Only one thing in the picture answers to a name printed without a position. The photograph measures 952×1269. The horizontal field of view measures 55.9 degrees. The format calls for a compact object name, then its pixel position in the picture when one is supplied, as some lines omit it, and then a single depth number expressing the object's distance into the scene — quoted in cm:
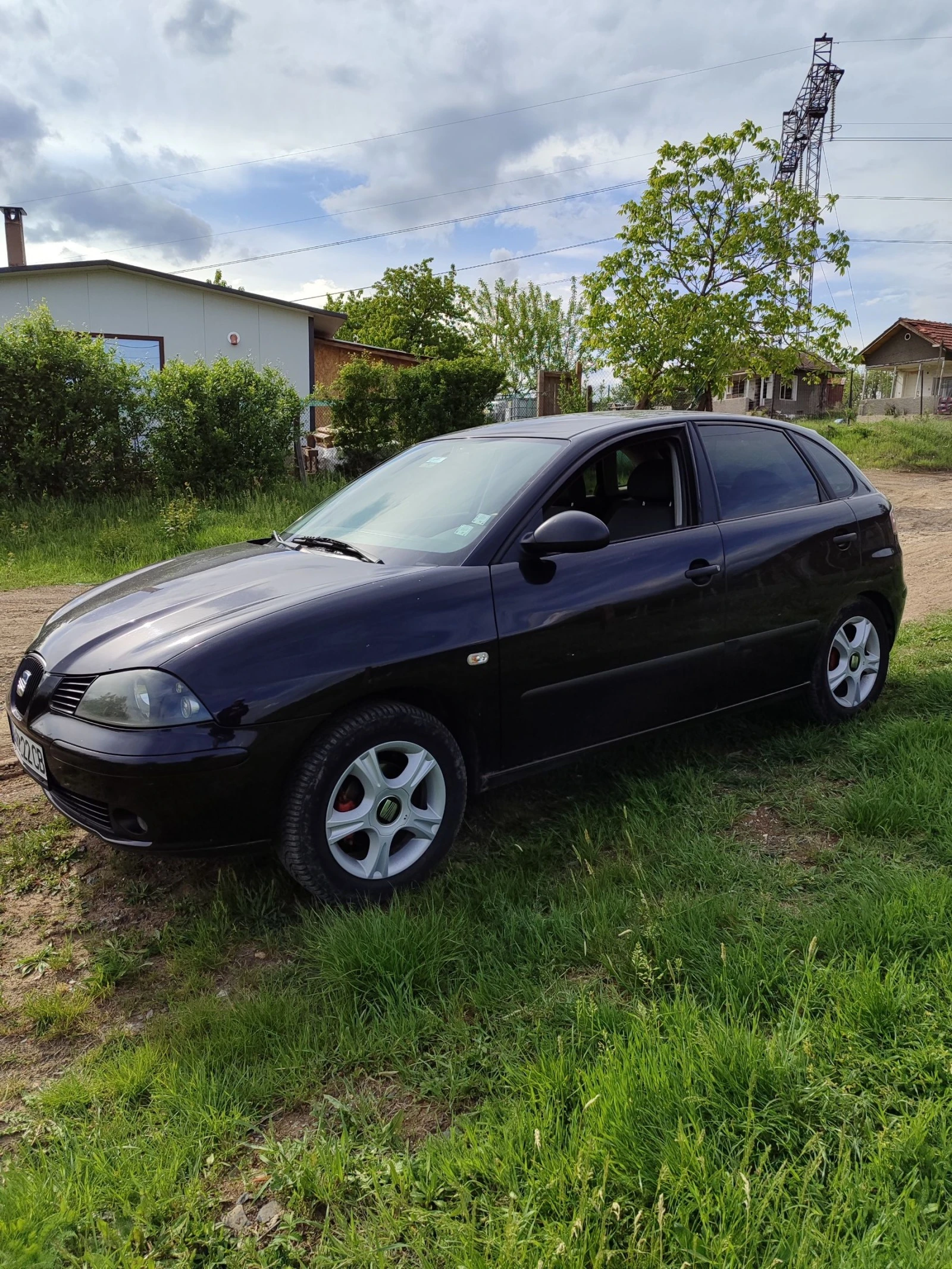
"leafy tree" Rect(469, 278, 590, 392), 4862
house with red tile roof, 4595
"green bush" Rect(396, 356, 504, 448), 1441
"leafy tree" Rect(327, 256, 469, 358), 4384
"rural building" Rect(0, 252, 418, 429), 1836
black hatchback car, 279
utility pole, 4775
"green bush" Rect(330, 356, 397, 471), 1409
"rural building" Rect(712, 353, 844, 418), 5203
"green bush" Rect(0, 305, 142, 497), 1073
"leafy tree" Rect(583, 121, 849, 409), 1634
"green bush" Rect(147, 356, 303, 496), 1172
